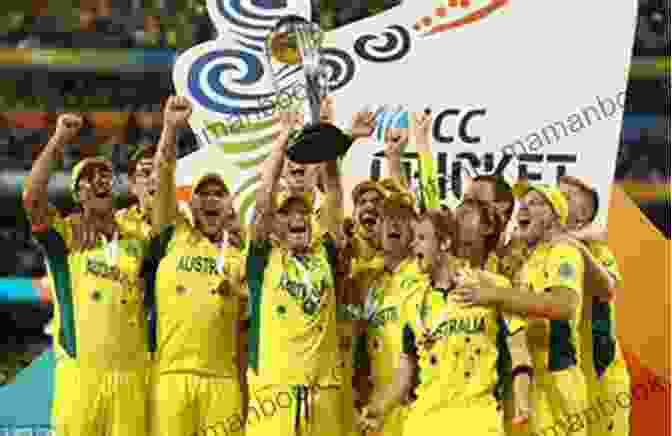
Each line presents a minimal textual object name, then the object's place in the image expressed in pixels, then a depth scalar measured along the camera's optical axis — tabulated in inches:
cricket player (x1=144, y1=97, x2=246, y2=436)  642.2
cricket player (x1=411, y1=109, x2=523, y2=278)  628.7
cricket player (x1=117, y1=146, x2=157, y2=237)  663.1
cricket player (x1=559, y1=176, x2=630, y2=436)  677.9
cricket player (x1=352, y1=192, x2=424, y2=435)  620.1
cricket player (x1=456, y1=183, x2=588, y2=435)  625.6
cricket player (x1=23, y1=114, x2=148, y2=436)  640.4
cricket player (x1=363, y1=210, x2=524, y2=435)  588.1
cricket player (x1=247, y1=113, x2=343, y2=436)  615.8
